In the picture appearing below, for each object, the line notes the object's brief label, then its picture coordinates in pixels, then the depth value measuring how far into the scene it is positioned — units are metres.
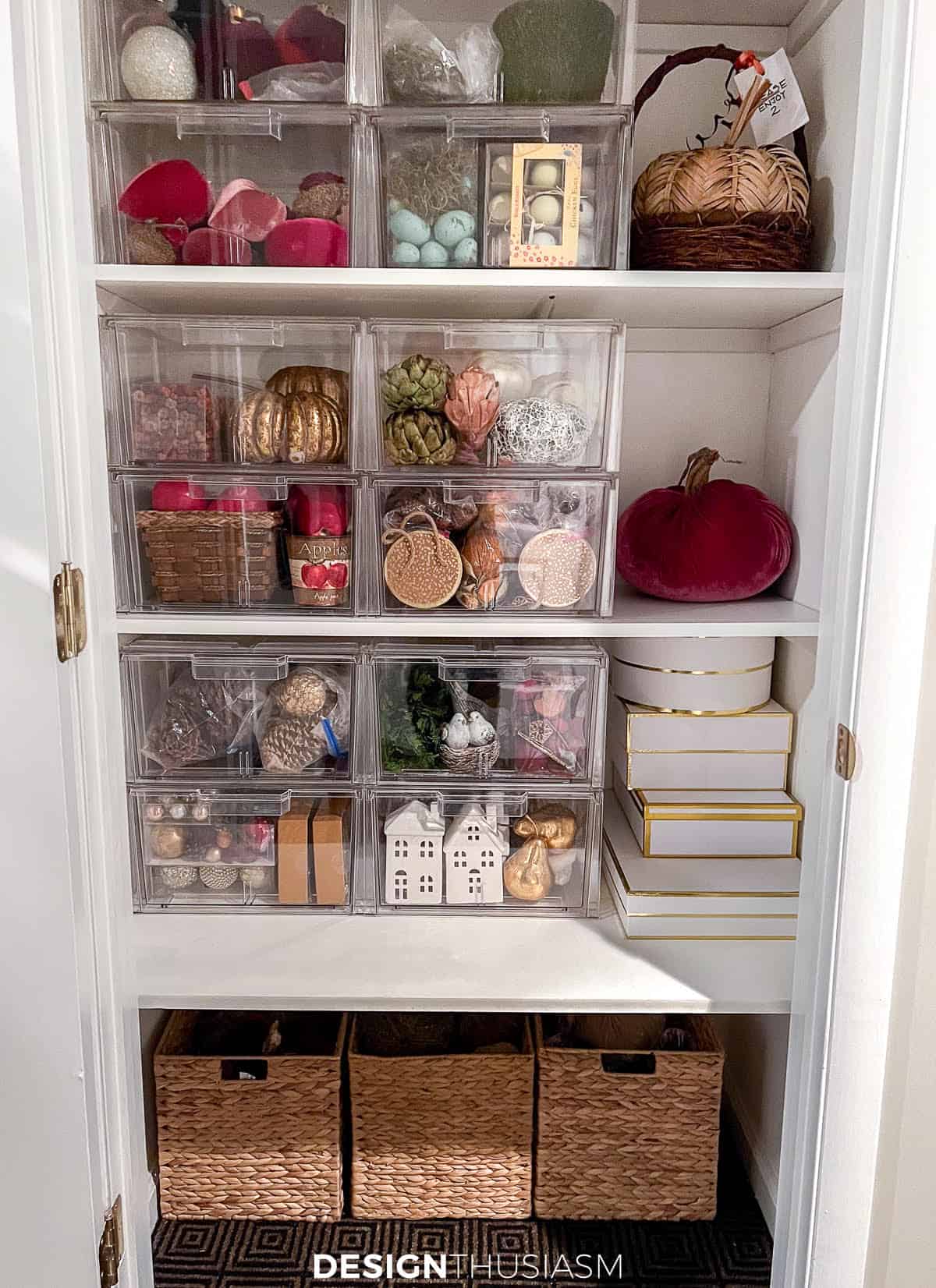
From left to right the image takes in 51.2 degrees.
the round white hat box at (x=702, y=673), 1.38
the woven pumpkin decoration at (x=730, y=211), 1.16
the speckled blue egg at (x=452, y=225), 1.15
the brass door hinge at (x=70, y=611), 0.91
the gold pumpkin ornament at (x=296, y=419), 1.21
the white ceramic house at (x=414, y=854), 1.34
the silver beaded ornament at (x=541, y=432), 1.21
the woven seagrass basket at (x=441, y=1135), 1.43
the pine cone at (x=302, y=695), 1.31
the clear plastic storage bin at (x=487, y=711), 1.31
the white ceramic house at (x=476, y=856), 1.34
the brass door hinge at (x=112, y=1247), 1.04
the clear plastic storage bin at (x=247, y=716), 1.31
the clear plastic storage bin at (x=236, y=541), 1.24
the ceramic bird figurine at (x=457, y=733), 1.31
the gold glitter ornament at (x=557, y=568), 1.25
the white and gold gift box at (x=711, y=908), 1.29
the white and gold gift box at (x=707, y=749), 1.40
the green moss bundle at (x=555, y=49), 1.10
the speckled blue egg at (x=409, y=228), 1.15
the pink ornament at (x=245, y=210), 1.14
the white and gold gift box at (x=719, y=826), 1.37
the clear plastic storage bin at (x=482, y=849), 1.34
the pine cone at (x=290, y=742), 1.32
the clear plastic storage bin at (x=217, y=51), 1.10
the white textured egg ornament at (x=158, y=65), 1.09
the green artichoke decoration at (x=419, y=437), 1.21
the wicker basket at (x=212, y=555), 1.24
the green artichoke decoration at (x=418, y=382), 1.19
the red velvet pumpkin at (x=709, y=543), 1.32
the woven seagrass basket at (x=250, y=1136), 1.44
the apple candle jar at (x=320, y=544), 1.24
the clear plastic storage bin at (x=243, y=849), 1.33
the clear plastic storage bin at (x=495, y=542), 1.25
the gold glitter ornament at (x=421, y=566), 1.25
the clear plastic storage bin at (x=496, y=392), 1.20
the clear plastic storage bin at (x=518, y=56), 1.11
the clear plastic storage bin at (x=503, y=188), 1.13
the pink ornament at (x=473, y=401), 1.19
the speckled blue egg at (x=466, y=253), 1.15
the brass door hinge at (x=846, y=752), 0.94
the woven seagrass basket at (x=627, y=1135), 1.43
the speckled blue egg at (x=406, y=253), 1.15
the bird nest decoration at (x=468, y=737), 1.31
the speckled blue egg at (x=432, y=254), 1.15
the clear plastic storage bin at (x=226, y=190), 1.14
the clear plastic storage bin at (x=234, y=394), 1.21
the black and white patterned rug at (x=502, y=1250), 1.37
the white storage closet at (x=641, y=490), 0.93
